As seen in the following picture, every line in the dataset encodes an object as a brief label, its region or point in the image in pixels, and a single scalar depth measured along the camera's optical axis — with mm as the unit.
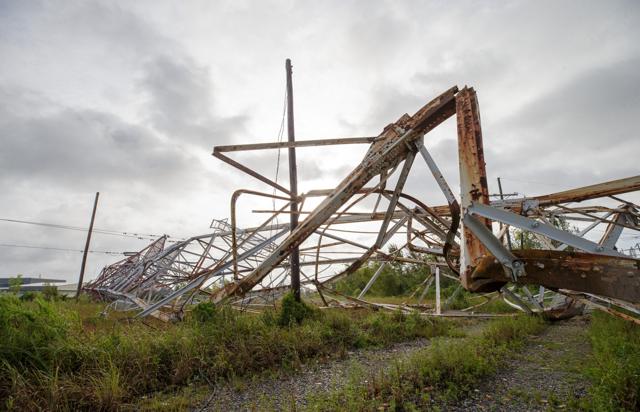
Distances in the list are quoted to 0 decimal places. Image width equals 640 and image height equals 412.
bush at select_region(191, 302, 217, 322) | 6672
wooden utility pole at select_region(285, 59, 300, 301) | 9102
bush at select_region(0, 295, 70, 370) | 4828
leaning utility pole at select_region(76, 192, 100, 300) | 22625
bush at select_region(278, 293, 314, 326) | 7934
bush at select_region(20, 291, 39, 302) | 16097
